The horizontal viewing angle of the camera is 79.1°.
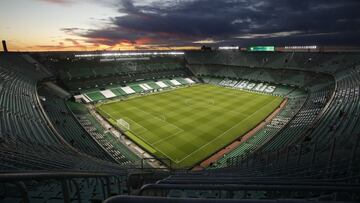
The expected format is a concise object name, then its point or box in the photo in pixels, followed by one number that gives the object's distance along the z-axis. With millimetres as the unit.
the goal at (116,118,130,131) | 32056
